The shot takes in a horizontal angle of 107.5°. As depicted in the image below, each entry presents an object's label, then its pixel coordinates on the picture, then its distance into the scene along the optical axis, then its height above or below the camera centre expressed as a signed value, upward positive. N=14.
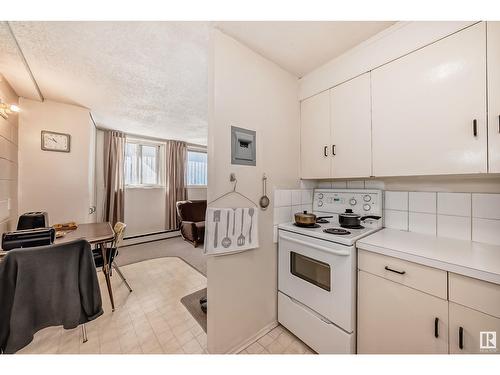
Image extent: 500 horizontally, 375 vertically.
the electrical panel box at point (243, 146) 1.28 +0.30
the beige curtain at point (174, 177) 4.30 +0.25
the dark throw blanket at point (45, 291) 1.08 -0.68
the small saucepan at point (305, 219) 1.45 -0.25
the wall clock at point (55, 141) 2.47 +0.64
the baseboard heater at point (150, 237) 3.78 -1.09
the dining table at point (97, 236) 1.67 -0.46
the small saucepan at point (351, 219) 1.45 -0.25
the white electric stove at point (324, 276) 1.13 -0.62
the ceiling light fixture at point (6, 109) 1.75 +0.78
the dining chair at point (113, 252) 1.96 -0.73
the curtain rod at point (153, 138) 3.92 +1.14
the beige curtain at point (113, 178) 3.58 +0.19
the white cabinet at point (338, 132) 1.36 +0.46
